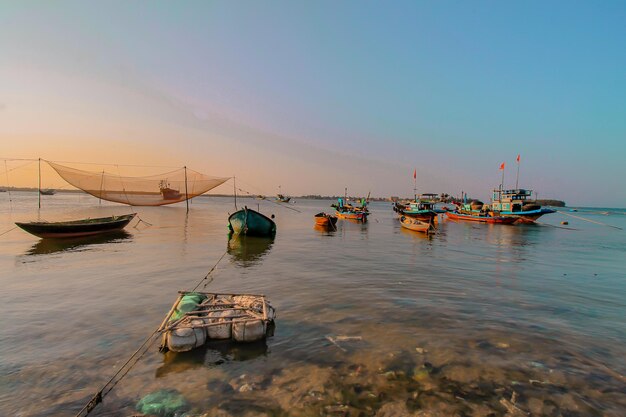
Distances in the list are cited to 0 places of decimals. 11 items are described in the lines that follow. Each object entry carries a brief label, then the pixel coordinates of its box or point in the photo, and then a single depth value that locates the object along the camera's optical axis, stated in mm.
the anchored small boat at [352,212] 57312
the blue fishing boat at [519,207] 59656
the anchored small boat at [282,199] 152150
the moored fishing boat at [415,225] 36956
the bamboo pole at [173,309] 7551
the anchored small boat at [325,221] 43125
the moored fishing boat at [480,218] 57156
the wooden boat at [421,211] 52344
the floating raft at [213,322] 7121
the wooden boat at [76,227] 23531
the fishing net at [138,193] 49469
